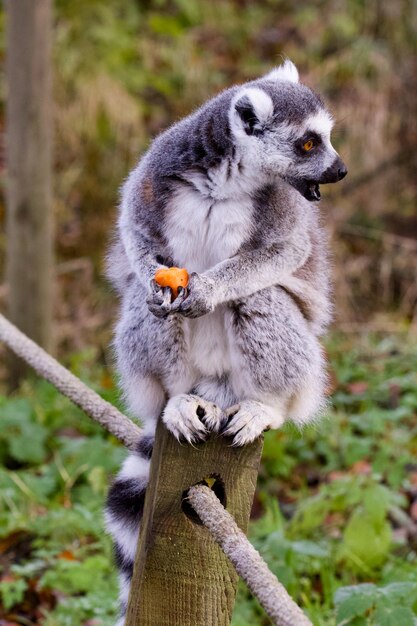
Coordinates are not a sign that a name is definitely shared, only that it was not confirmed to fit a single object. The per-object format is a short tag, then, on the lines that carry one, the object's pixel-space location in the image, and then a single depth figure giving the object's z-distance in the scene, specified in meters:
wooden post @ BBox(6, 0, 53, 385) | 10.30
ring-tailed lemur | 5.19
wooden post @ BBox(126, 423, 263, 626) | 4.32
